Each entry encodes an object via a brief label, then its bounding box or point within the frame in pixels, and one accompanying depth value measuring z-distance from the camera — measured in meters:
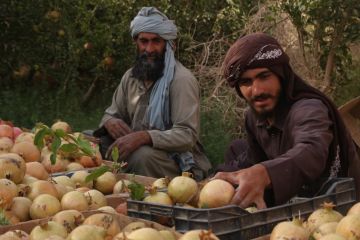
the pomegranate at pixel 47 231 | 2.94
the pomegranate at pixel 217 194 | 3.03
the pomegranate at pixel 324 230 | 2.74
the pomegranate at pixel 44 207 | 3.46
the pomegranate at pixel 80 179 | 4.20
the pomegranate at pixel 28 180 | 3.89
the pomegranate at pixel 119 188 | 4.01
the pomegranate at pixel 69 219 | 3.15
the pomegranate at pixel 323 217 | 2.88
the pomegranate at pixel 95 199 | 3.64
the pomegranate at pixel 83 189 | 3.82
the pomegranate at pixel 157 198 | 3.28
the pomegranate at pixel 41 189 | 3.66
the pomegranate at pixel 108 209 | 3.42
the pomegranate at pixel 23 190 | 3.64
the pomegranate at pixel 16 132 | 5.33
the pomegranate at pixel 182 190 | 3.29
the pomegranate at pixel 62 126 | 5.65
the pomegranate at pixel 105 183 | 4.18
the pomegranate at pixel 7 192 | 3.46
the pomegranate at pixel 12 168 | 3.77
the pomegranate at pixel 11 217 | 3.42
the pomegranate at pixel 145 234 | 2.60
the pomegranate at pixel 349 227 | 2.66
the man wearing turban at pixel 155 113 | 5.51
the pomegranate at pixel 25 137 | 4.93
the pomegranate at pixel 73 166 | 4.67
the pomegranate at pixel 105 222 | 3.08
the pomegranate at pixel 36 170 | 4.13
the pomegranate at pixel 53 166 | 4.60
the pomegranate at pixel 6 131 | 5.20
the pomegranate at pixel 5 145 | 4.62
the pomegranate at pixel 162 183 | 3.59
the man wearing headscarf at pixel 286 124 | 3.24
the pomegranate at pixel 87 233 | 2.77
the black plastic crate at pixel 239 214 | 2.93
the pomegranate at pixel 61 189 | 3.75
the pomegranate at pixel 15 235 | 2.85
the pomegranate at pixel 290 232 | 2.67
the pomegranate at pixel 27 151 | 4.61
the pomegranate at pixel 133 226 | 2.97
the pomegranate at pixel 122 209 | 3.65
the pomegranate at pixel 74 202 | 3.53
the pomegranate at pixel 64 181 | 4.09
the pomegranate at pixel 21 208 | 3.49
